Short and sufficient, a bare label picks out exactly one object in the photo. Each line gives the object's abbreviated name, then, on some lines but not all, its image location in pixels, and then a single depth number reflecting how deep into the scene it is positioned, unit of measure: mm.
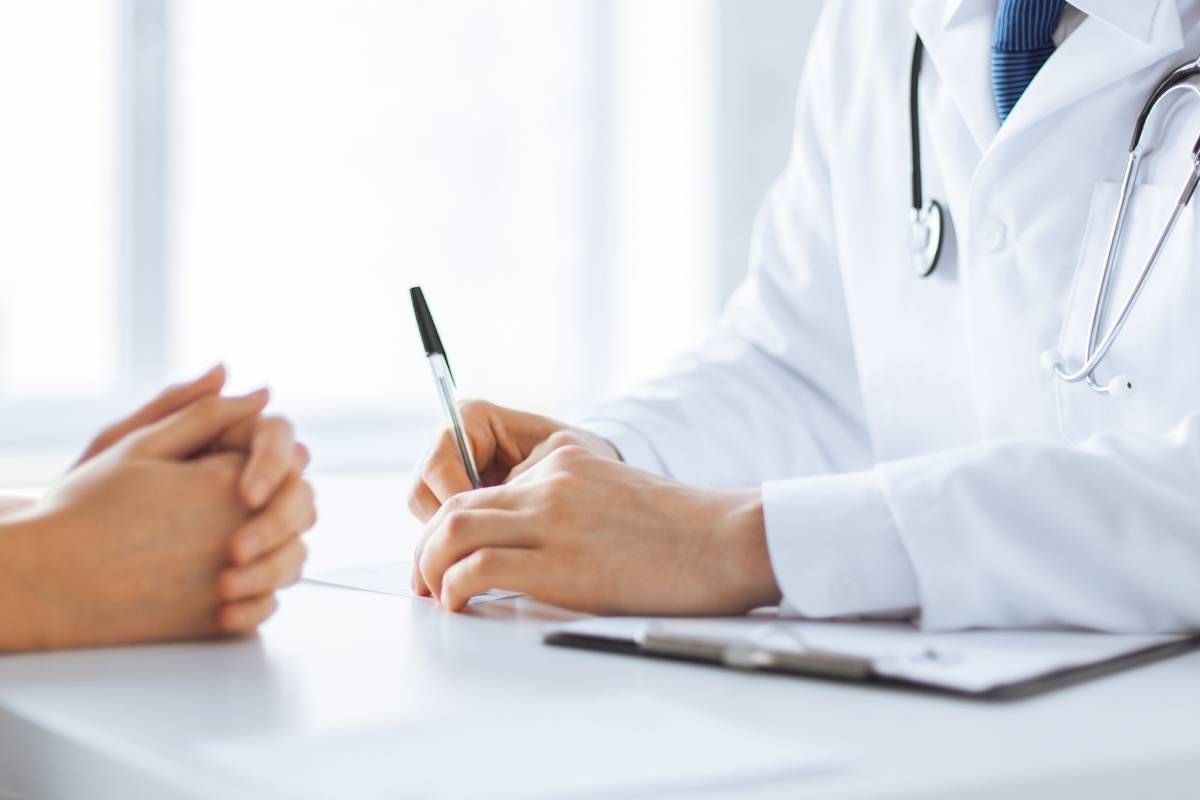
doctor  1574
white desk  1314
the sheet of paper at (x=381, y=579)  1688
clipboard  1447
